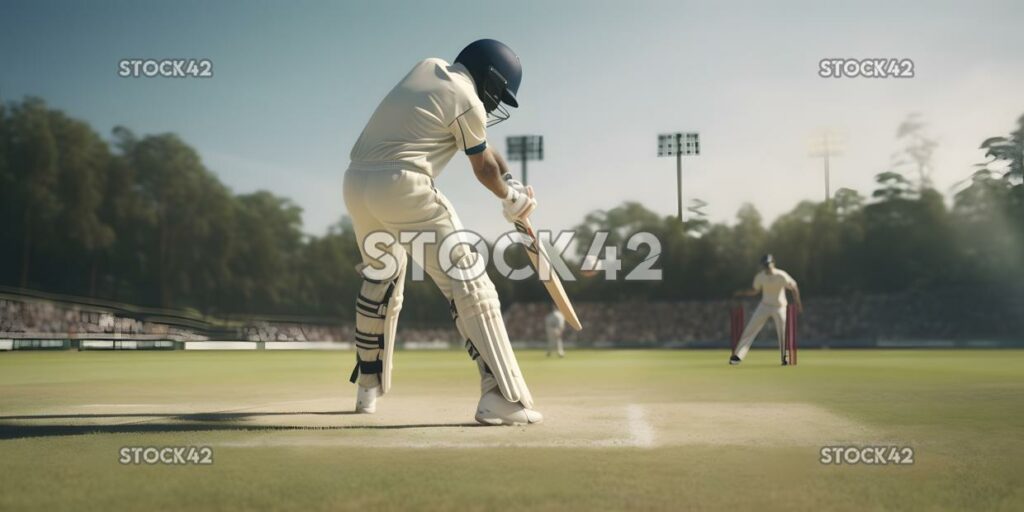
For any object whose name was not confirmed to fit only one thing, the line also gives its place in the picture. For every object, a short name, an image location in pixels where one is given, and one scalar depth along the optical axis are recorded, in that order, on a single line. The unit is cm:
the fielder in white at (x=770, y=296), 1750
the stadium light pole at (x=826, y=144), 5403
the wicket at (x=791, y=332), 1763
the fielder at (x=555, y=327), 3102
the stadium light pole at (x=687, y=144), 4016
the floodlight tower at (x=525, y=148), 5594
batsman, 600
